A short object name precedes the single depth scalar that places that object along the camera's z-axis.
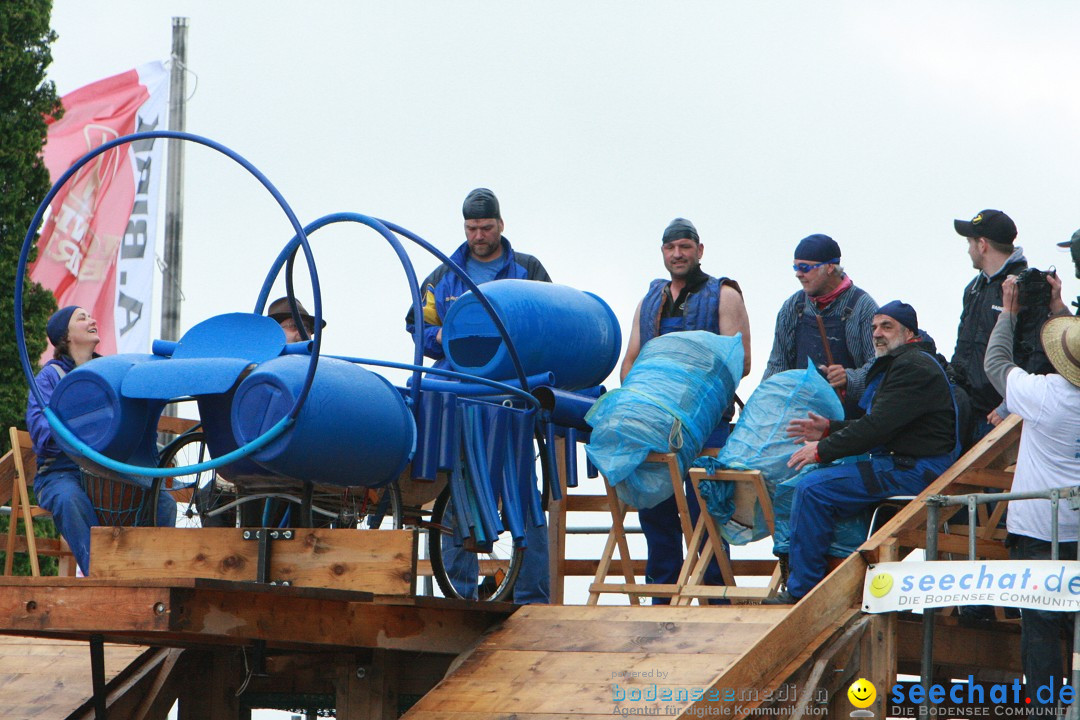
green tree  32.50
